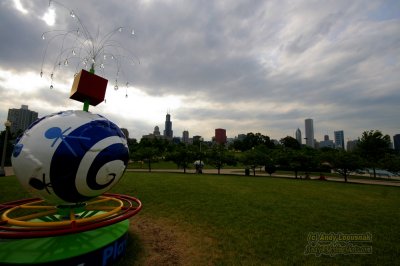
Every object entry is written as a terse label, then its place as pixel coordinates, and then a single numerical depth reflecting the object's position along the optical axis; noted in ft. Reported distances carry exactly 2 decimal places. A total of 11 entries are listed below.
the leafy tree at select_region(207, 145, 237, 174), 136.26
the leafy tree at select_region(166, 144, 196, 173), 136.46
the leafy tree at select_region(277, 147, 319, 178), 121.19
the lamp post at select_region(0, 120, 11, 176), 75.66
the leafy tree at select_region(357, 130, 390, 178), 155.22
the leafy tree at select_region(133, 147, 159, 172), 145.79
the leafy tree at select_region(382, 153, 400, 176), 106.58
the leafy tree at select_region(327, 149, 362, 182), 105.70
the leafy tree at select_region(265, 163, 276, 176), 126.23
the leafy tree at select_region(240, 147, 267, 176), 126.62
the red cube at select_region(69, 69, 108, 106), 23.27
